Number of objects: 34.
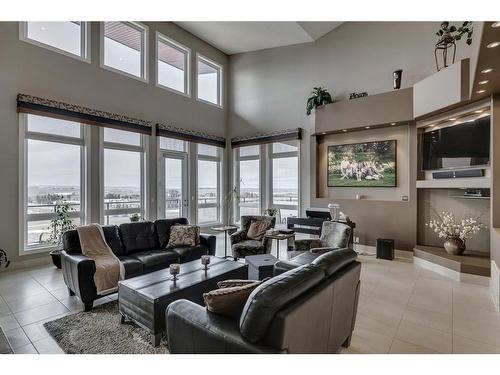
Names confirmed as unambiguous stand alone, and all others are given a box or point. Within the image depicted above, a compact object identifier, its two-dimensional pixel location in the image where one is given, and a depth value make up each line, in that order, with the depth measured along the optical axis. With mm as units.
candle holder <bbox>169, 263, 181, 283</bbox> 2707
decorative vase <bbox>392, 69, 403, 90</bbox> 5215
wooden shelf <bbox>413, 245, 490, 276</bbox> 3859
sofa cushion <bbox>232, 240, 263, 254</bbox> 4598
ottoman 3306
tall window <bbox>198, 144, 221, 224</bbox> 7730
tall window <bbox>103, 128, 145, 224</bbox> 5737
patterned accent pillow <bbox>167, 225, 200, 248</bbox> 4312
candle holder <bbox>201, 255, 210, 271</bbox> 3082
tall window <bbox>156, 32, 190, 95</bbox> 6703
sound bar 4110
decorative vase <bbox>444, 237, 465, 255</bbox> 4352
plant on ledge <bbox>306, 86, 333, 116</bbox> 6215
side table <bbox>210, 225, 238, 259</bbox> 5054
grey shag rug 2221
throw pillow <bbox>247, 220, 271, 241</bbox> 4930
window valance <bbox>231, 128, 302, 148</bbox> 6871
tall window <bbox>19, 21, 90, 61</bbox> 4652
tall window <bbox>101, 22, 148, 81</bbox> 5691
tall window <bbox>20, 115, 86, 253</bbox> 4699
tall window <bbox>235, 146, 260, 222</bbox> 7832
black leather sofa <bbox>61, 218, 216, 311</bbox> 2965
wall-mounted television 4062
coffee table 2316
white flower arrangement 4305
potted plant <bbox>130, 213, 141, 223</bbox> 5617
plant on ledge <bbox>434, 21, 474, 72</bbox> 4227
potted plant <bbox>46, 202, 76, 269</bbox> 4918
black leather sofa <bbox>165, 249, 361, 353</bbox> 1422
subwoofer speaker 5098
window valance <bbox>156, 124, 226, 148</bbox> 6555
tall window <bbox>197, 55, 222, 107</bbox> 7727
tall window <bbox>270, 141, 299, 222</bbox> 7070
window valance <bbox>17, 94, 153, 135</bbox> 4555
